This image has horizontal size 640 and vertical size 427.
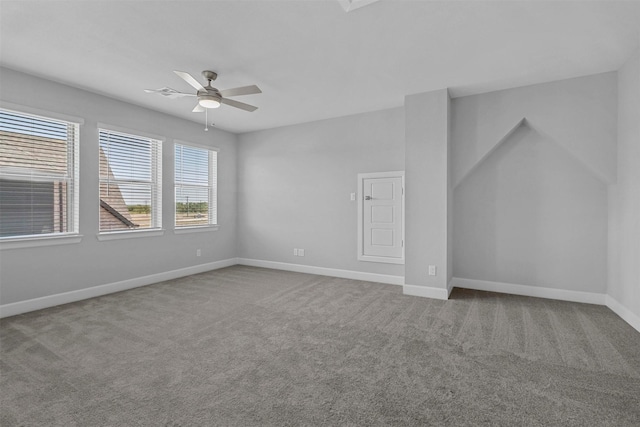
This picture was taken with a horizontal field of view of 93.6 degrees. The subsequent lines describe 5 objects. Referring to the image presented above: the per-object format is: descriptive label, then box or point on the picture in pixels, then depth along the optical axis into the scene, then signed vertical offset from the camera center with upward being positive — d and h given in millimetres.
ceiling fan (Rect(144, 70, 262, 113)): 3184 +1313
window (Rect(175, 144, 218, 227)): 5402 +508
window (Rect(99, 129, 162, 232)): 4348 +466
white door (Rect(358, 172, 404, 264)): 4773 -81
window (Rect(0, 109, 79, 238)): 3453 +443
